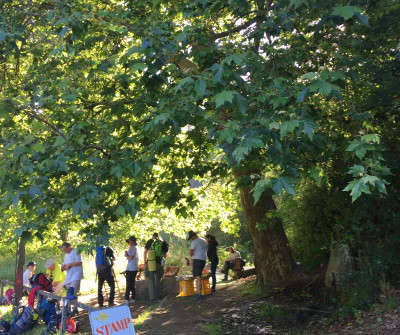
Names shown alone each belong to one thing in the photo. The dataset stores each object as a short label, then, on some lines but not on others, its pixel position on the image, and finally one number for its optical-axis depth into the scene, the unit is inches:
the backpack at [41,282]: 442.0
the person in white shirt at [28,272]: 556.5
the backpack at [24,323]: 410.3
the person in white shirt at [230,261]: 694.3
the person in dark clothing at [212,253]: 550.6
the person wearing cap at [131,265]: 519.5
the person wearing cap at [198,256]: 488.9
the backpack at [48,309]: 412.8
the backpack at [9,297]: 603.5
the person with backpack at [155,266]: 530.6
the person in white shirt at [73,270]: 438.0
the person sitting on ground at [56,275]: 461.1
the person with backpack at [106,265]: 481.4
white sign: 234.4
